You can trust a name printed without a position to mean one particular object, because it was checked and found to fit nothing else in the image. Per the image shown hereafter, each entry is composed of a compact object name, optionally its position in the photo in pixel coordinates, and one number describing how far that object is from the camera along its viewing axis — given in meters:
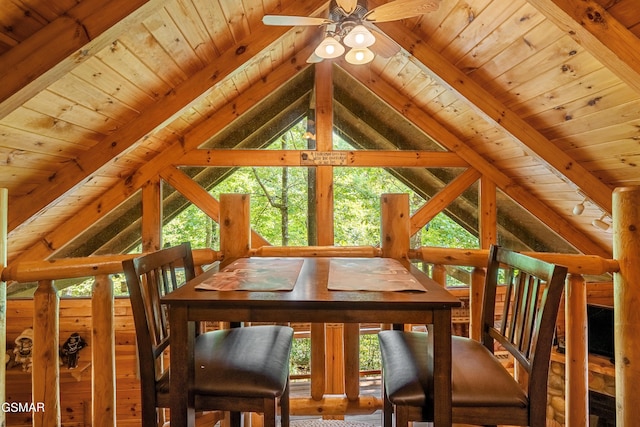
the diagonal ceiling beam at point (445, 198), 3.92
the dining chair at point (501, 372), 0.95
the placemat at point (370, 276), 1.02
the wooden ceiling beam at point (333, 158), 3.75
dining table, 0.90
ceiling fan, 1.83
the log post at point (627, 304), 1.29
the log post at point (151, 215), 3.72
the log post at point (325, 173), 3.73
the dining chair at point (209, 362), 1.00
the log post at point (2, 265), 1.31
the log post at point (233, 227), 1.69
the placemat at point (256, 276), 1.03
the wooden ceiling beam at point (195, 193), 3.72
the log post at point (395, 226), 1.66
